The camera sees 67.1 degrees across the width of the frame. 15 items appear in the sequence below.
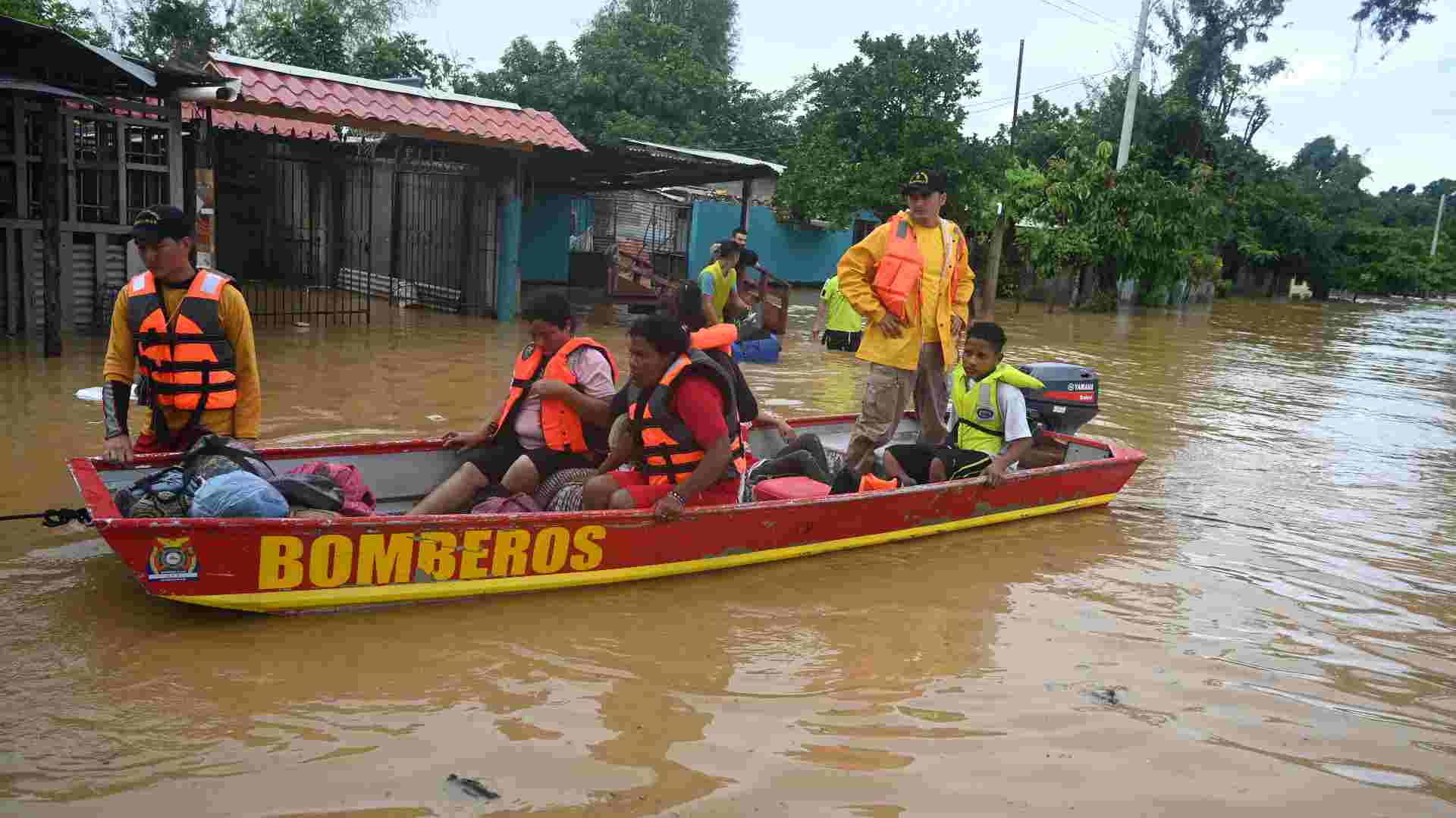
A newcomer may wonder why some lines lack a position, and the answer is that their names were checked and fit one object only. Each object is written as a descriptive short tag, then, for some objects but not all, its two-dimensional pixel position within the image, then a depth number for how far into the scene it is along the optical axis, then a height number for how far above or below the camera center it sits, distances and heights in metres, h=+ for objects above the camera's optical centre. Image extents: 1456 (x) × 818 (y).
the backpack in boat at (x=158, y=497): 4.30 -1.13
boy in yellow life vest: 5.90 -0.84
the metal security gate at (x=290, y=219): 16.69 -0.03
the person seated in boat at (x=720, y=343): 5.07 -0.42
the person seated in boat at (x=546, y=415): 5.14 -0.84
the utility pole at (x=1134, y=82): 23.95 +4.38
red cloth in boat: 4.68 -1.15
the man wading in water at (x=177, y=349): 4.57 -0.59
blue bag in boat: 4.08 -1.05
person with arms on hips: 6.23 -0.17
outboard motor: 7.05 -0.76
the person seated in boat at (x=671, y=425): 4.57 -0.76
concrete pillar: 14.70 -0.31
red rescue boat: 3.97 -1.27
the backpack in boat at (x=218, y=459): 4.44 -1.01
